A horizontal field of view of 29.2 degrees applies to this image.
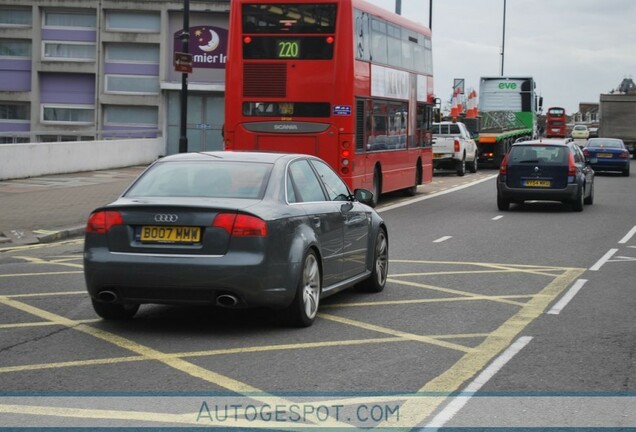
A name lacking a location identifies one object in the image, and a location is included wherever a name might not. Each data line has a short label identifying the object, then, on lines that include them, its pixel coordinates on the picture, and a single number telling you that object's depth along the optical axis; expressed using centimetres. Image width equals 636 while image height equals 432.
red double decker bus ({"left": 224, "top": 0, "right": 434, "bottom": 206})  2291
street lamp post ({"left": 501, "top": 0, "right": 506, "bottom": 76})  9219
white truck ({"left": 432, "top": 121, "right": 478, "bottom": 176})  4238
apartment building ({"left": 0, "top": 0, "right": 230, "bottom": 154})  4866
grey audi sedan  914
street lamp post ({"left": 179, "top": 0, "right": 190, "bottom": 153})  2706
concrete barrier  3098
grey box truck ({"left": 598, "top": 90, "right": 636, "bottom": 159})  6012
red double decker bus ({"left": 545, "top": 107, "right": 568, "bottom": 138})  10702
